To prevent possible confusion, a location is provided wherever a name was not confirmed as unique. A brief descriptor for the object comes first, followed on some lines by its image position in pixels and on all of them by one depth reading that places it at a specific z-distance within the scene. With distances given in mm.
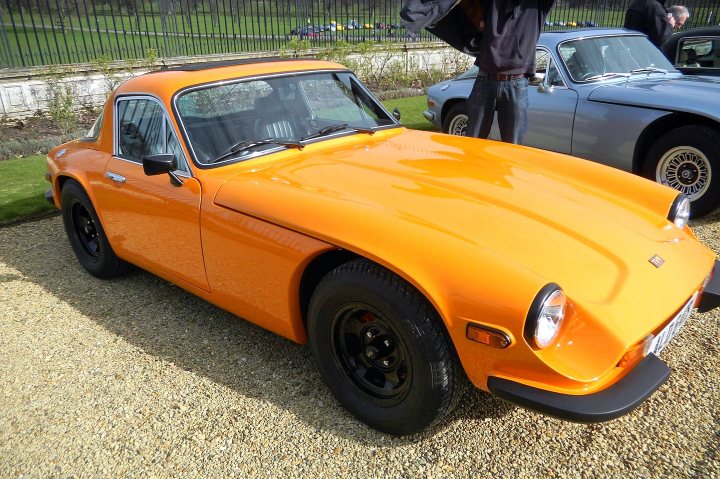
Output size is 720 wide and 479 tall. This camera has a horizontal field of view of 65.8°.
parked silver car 4492
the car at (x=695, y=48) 7168
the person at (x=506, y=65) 4281
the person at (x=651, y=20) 6898
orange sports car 1925
